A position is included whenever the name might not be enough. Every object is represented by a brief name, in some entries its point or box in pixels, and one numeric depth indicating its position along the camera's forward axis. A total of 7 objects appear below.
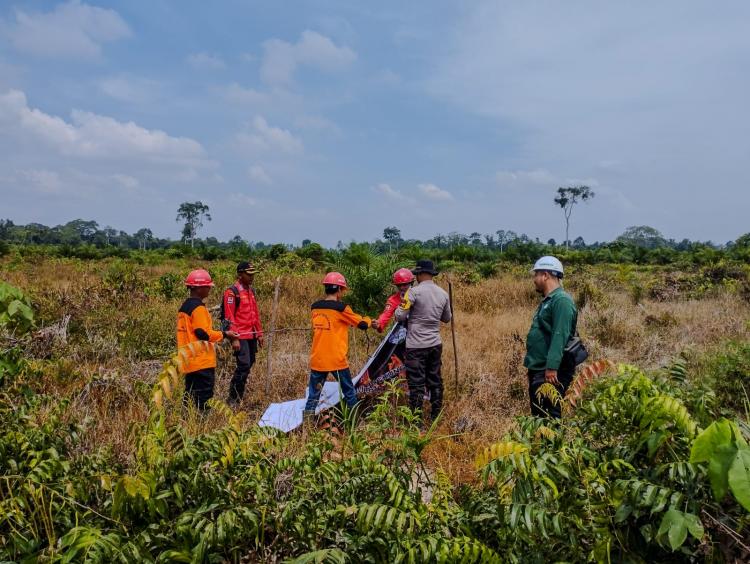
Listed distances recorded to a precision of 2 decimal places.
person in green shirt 3.77
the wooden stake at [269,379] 5.60
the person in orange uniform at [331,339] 4.73
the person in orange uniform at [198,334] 4.43
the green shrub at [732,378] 4.81
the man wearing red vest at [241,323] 5.38
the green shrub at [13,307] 2.57
